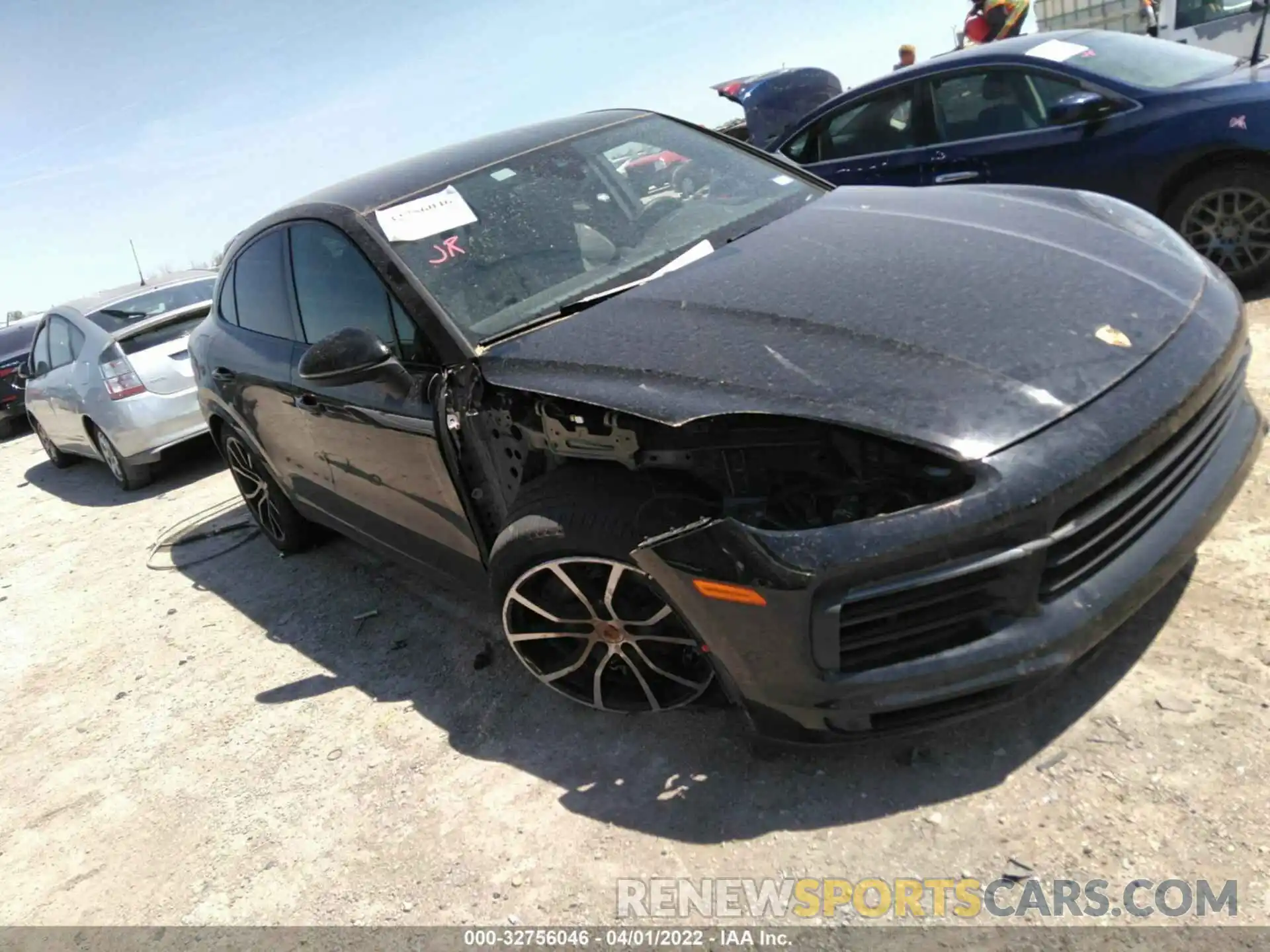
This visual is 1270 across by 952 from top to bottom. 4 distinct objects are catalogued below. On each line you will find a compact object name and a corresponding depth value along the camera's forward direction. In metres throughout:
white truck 8.34
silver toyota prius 7.03
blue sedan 4.99
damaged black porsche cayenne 2.04
